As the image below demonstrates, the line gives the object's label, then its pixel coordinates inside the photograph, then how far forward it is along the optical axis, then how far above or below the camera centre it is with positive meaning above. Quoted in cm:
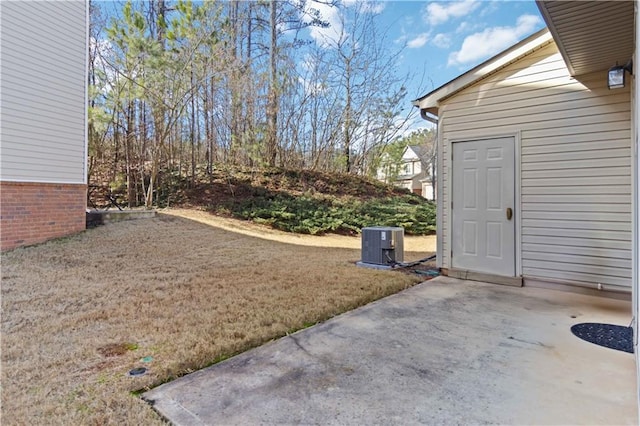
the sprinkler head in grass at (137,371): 220 -105
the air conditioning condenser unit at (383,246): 576 -60
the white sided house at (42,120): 589 +167
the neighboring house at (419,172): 2853 +353
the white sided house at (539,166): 379 +56
